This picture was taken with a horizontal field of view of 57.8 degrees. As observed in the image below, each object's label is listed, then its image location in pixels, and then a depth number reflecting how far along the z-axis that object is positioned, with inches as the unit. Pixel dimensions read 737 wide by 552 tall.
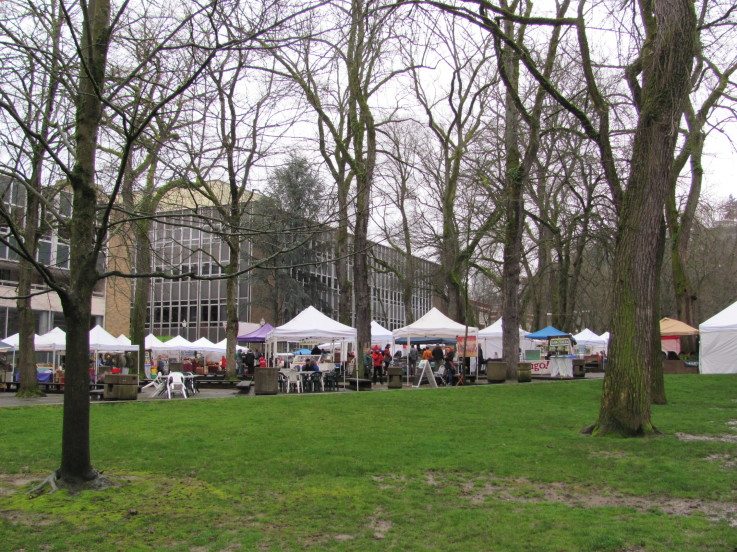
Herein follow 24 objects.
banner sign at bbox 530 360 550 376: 1154.0
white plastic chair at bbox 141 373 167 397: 762.2
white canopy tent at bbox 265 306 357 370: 877.8
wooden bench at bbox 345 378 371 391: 852.6
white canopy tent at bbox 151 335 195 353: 1283.2
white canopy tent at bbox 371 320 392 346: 1334.6
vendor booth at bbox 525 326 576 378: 1063.6
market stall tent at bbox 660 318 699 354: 1198.9
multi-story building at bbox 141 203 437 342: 1727.4
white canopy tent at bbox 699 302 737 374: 1020.5
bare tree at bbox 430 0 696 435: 384.8
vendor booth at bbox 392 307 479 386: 994.1
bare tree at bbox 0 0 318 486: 248.4
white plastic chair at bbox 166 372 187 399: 732.7
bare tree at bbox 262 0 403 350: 897.5
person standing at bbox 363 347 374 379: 941.3
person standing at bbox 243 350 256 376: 1145.4
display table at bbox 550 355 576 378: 1060.5
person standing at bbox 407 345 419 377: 1102.1
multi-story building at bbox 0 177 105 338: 1455.5
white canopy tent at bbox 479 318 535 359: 1551.4
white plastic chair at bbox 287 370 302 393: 810.7
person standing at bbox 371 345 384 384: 1050.1
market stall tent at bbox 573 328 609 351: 1598.2
